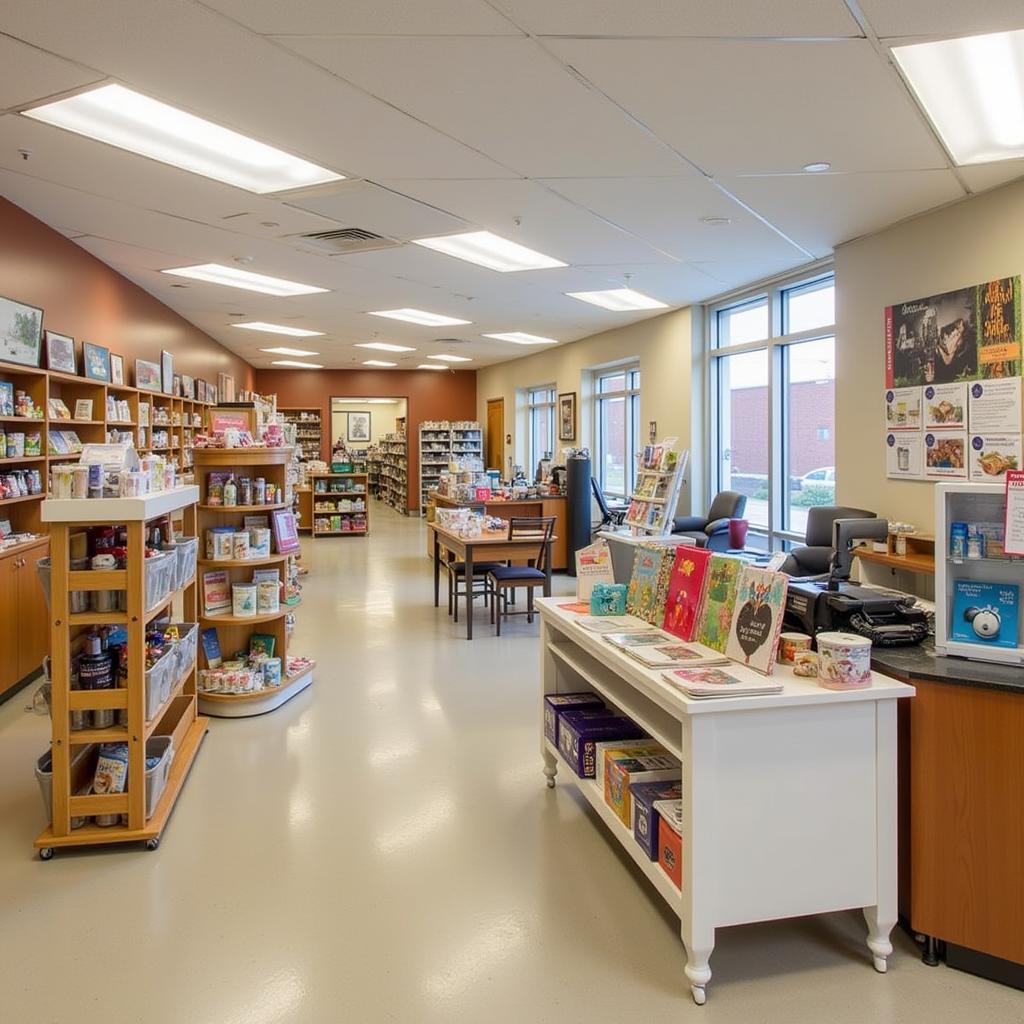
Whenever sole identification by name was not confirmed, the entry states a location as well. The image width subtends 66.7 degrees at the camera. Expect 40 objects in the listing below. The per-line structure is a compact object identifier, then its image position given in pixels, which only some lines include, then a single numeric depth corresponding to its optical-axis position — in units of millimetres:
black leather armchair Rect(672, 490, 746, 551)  7965
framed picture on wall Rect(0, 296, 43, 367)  4945
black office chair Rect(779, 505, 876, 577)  5887
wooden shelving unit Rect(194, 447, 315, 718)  4707
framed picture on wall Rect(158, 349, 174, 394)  8828
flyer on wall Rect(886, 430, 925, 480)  5387
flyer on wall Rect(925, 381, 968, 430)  4981
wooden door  16297
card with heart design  2438
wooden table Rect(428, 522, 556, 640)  6727
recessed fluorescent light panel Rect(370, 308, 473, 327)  9672
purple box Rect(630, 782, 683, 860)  2541
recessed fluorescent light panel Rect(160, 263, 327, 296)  7328
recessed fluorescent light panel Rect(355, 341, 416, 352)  12656
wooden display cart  3049
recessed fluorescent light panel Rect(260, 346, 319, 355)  13798
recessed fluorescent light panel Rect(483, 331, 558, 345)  11633
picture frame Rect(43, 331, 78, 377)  5609
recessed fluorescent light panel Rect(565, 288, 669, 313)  8328
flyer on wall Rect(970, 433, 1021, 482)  4662
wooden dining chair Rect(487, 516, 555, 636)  6730
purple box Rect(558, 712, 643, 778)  3176
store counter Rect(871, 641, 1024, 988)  2252
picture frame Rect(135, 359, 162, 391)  7918
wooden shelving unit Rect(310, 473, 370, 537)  13930
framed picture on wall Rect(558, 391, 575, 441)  12297
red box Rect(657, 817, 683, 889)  2363
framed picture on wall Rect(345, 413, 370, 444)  22734
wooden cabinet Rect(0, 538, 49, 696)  4809
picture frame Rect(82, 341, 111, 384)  6340
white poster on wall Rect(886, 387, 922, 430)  5395
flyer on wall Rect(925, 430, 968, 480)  5020
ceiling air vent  5898
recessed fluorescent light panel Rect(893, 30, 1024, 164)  3170
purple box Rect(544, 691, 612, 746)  3572
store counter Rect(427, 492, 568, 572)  9312
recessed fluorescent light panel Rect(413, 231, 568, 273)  6185
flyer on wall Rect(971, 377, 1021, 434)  4617
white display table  2238
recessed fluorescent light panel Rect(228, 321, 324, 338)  10852
